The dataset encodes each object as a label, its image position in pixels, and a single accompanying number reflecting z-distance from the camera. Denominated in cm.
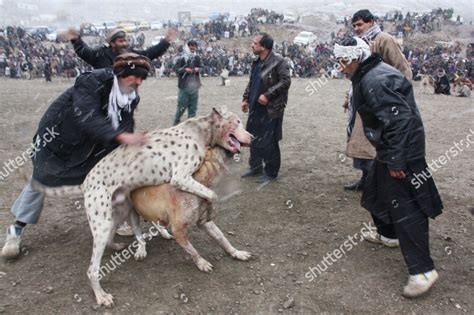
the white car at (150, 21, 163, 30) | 4422
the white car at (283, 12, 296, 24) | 4624
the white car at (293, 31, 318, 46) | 3815
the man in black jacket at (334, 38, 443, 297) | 360
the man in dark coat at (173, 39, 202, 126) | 933
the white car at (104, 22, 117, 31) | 3821
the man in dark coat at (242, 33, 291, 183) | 613
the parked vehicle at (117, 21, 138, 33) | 4166
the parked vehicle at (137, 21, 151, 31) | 4374
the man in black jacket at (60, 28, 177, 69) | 549
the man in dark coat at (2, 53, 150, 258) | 370
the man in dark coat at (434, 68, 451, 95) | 1691
